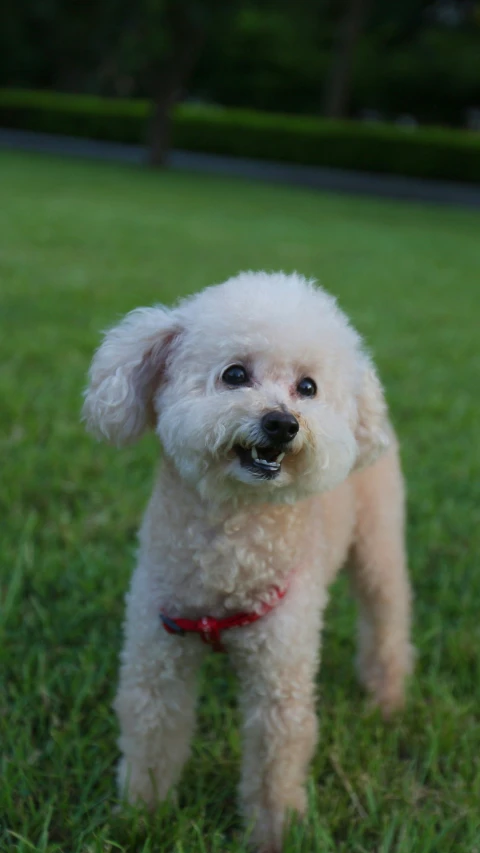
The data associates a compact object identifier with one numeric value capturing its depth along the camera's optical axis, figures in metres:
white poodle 1.60
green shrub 21.27
